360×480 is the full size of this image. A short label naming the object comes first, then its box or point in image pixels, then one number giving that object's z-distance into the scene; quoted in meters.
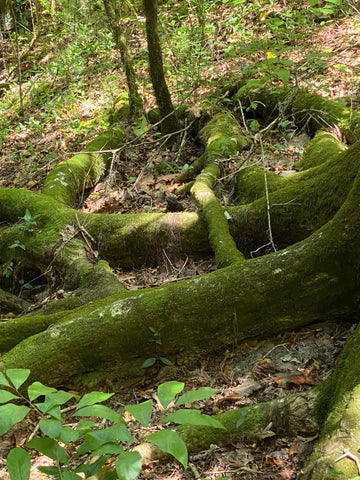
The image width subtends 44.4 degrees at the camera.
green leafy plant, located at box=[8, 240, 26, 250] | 5.52
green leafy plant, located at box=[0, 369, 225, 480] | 1.29
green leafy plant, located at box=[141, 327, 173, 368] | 3.44
